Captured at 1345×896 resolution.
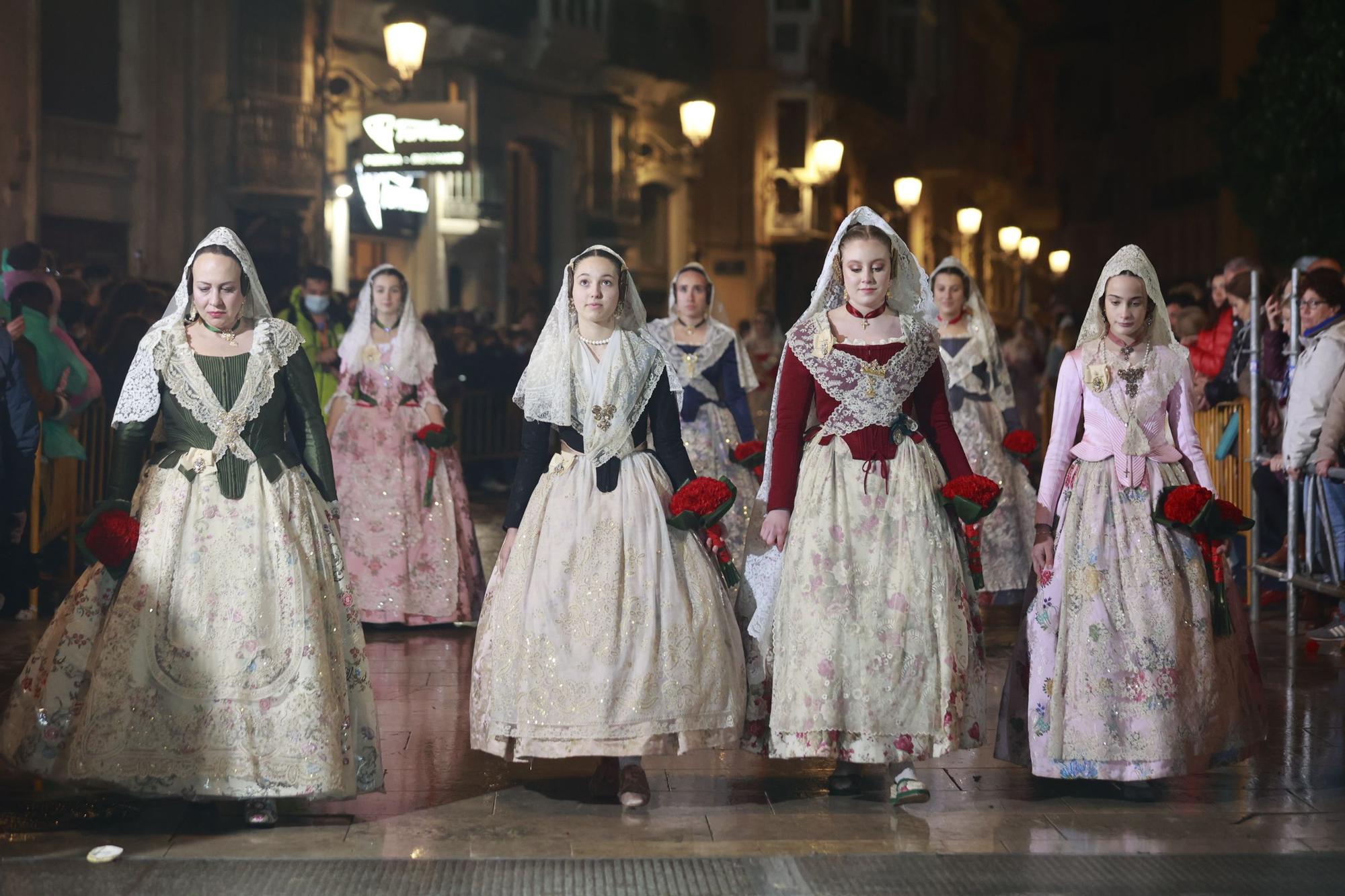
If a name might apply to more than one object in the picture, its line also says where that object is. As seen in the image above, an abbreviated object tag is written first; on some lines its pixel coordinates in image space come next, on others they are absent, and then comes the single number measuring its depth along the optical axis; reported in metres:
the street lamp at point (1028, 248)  29.95
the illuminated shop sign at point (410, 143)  18.52
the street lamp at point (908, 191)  22.53
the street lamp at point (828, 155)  20.41
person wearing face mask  11.69
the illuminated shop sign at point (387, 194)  19.84
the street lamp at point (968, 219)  24.48
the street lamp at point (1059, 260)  31.30
